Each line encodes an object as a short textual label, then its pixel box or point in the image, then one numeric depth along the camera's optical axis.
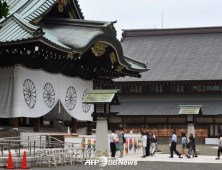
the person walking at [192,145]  29.25
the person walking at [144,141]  28.10
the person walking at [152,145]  30.24
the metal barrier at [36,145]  22.70
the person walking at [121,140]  27.34
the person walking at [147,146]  28.46
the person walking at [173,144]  28.60
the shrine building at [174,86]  51.69
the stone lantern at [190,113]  34.91
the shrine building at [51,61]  27.16
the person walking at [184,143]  29.89
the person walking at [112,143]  25.95
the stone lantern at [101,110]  24.88
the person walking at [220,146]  27.31
